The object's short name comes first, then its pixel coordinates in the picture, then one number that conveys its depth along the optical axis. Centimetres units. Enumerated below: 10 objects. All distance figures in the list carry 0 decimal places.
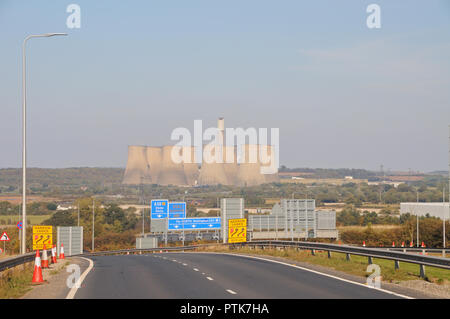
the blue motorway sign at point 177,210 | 10075
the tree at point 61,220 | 14575
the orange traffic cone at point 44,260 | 3123
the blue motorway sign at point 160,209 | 9912
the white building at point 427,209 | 12416
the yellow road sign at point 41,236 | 5041
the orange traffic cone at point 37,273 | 2252
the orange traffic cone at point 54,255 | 3522
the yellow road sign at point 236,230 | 5234
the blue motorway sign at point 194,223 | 10025
